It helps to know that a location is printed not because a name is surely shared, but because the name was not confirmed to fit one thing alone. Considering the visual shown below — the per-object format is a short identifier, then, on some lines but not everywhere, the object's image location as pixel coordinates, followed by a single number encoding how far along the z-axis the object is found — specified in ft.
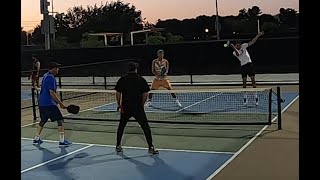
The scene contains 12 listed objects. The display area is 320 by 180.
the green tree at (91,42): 131.72
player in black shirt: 26.00
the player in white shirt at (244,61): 44.96
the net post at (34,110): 41.73
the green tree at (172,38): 134.31
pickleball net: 37.47
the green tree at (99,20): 195.11
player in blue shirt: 28.86
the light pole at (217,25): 140.89
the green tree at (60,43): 141.63
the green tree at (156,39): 123.07
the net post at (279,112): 31.88
